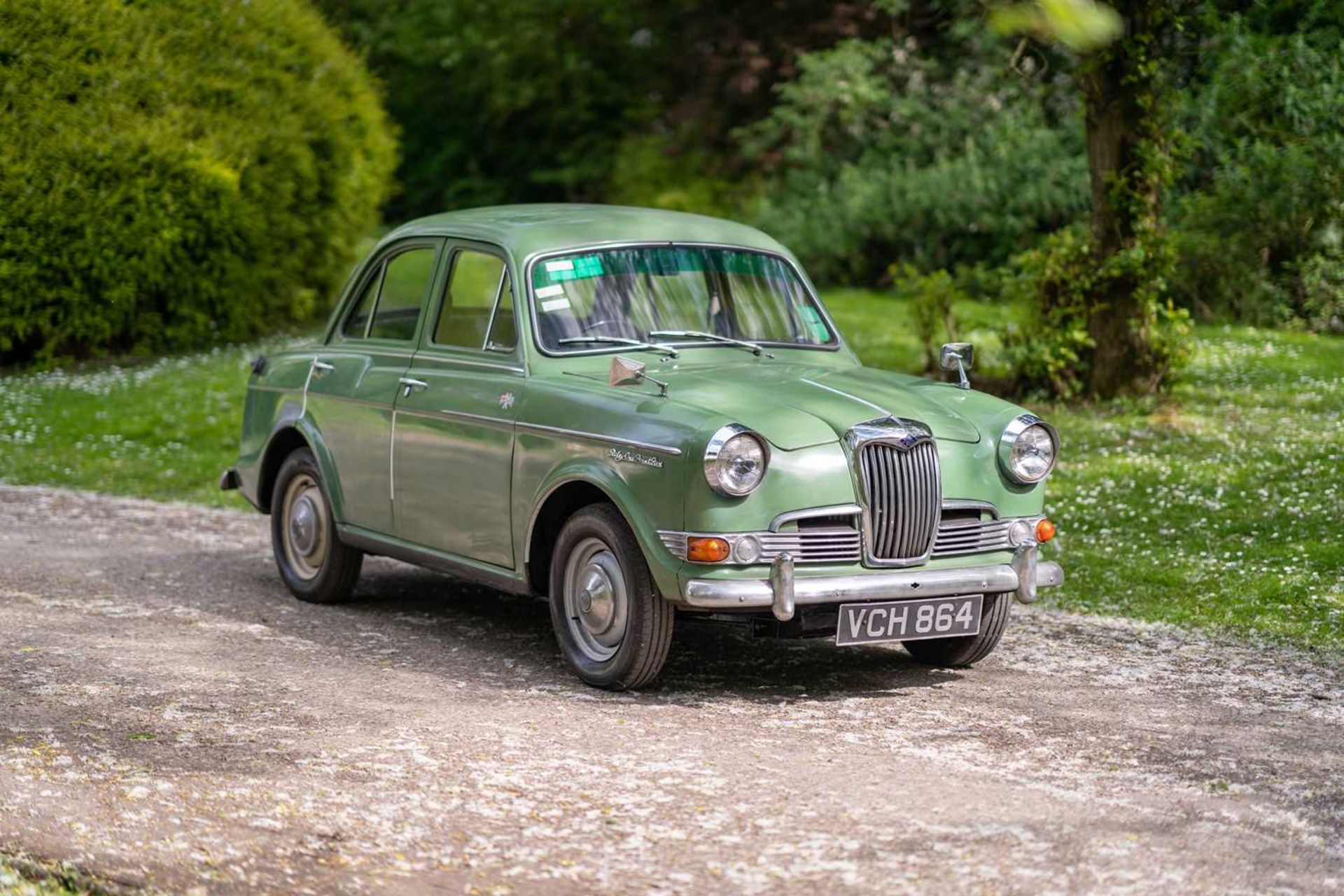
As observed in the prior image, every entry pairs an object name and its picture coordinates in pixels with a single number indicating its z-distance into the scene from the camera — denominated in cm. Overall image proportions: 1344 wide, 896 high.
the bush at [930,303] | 1437
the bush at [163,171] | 1738
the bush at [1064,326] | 1331
